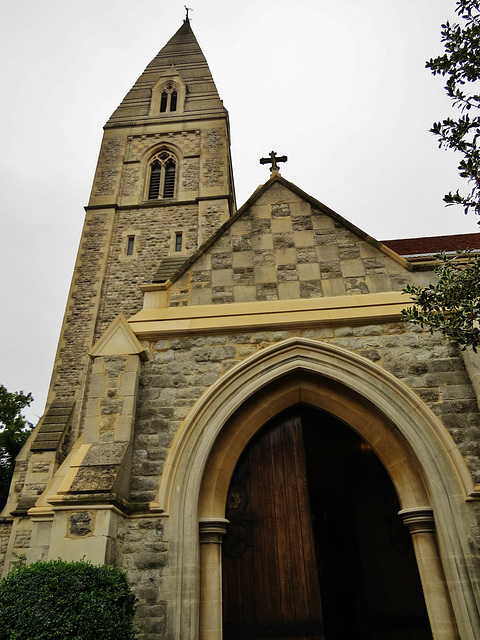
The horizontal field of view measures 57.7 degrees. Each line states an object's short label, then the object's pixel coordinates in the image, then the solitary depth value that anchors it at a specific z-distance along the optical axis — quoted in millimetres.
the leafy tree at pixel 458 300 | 3826
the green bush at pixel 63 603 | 3230
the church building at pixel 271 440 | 4352
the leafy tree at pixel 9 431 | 20219
